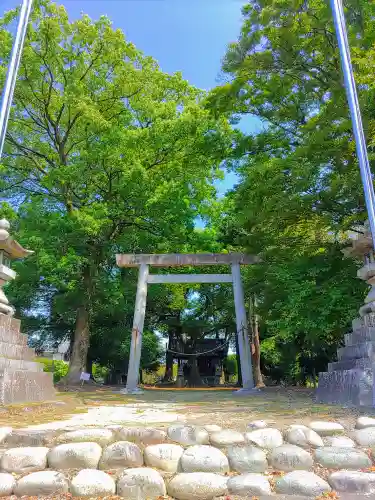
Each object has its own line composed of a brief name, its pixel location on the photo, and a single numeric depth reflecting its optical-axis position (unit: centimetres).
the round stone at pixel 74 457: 339
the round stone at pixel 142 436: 373
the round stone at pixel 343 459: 347
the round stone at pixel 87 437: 365
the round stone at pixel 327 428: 397
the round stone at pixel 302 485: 315
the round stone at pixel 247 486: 314
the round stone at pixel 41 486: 314
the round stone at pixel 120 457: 344
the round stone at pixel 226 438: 367
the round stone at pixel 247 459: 347
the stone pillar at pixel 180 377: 2342
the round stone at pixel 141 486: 314
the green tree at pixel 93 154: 1400
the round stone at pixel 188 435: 374
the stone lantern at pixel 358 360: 566
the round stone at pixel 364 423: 404
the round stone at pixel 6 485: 315
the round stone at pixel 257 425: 402
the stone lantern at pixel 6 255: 790
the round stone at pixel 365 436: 375
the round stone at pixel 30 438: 365
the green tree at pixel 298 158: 952
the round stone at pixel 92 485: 309
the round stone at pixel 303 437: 374
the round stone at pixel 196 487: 313
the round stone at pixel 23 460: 338
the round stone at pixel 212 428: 390
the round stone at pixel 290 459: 348
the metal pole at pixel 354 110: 569
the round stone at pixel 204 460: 340
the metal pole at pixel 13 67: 532
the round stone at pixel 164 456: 345
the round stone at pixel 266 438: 369
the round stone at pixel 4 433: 374
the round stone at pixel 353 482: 321
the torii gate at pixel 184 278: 1256
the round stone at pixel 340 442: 375
